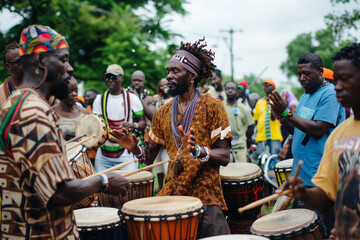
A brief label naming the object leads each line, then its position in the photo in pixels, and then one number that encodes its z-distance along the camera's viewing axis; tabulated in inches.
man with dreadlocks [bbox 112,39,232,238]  153.3
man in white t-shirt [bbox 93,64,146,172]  266.7
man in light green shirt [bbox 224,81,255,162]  350.6
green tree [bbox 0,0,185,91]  714.2
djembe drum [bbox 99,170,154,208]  197.3
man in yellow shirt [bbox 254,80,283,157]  385.7
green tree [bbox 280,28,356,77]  1738.4
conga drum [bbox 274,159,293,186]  199.8
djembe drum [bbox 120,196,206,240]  129.3
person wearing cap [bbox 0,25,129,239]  91.7
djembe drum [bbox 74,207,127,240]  148.9
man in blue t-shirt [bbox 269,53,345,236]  161.9
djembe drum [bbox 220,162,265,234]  186.2
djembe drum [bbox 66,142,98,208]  168.4
